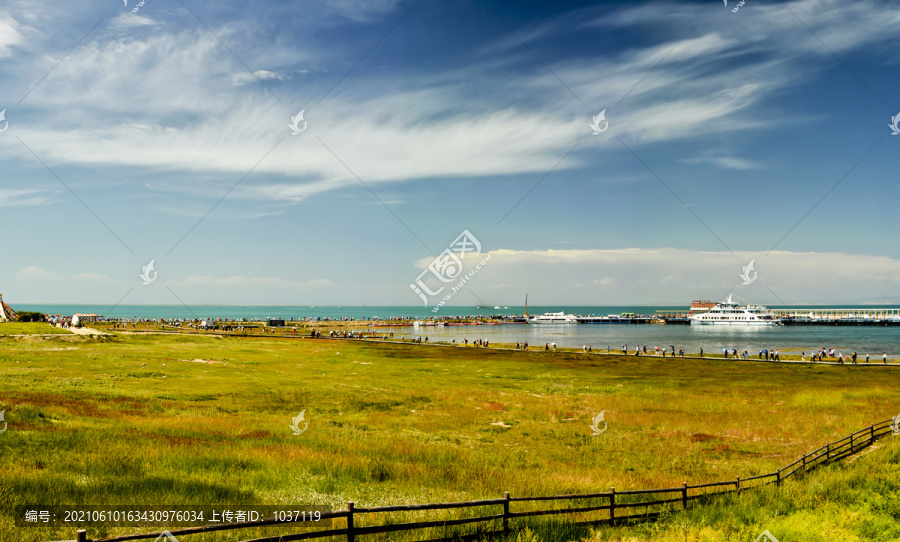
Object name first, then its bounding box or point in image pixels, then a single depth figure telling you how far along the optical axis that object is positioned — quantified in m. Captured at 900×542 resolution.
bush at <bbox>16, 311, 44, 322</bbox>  101.61
